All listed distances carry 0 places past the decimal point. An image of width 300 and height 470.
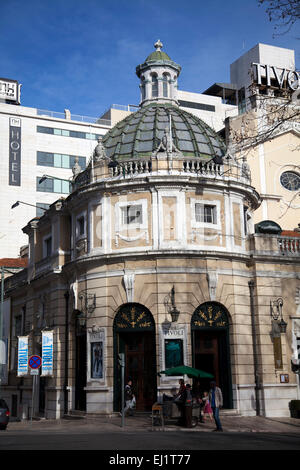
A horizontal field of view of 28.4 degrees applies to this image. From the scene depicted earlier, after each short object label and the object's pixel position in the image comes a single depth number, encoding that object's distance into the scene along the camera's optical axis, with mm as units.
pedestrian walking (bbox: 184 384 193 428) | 24734
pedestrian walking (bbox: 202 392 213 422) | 27928
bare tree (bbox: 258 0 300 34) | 15039
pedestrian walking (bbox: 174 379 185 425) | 25044
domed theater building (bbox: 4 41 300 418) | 29719
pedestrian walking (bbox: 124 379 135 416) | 28562
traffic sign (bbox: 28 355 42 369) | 29047
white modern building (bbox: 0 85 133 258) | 70812
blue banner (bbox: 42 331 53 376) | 33688
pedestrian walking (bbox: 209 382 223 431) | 23297
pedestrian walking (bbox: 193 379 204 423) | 26625
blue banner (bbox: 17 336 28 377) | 37875
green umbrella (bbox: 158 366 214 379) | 26344
